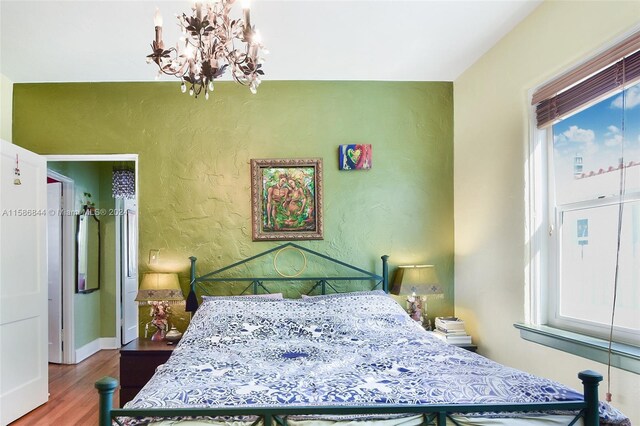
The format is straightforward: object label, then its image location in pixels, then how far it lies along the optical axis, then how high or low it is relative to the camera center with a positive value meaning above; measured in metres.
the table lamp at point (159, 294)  3.31 -0.66
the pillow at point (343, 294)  3.21 -0.65
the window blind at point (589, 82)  2.00 +0.69
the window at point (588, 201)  2.07 +0.06
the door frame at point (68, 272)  4.55 -0.68
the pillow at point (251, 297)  3.21 -0.67
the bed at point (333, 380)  1.48 -0.73
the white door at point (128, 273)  5.27 -0.80
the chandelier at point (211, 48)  1.60 +0.66
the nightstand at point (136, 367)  3.04 -1.13
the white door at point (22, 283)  3.03 -0.56
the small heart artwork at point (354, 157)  3.63 +0.46
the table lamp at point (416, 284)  3.41 -0.60
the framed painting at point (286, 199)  3.59 +0.10
